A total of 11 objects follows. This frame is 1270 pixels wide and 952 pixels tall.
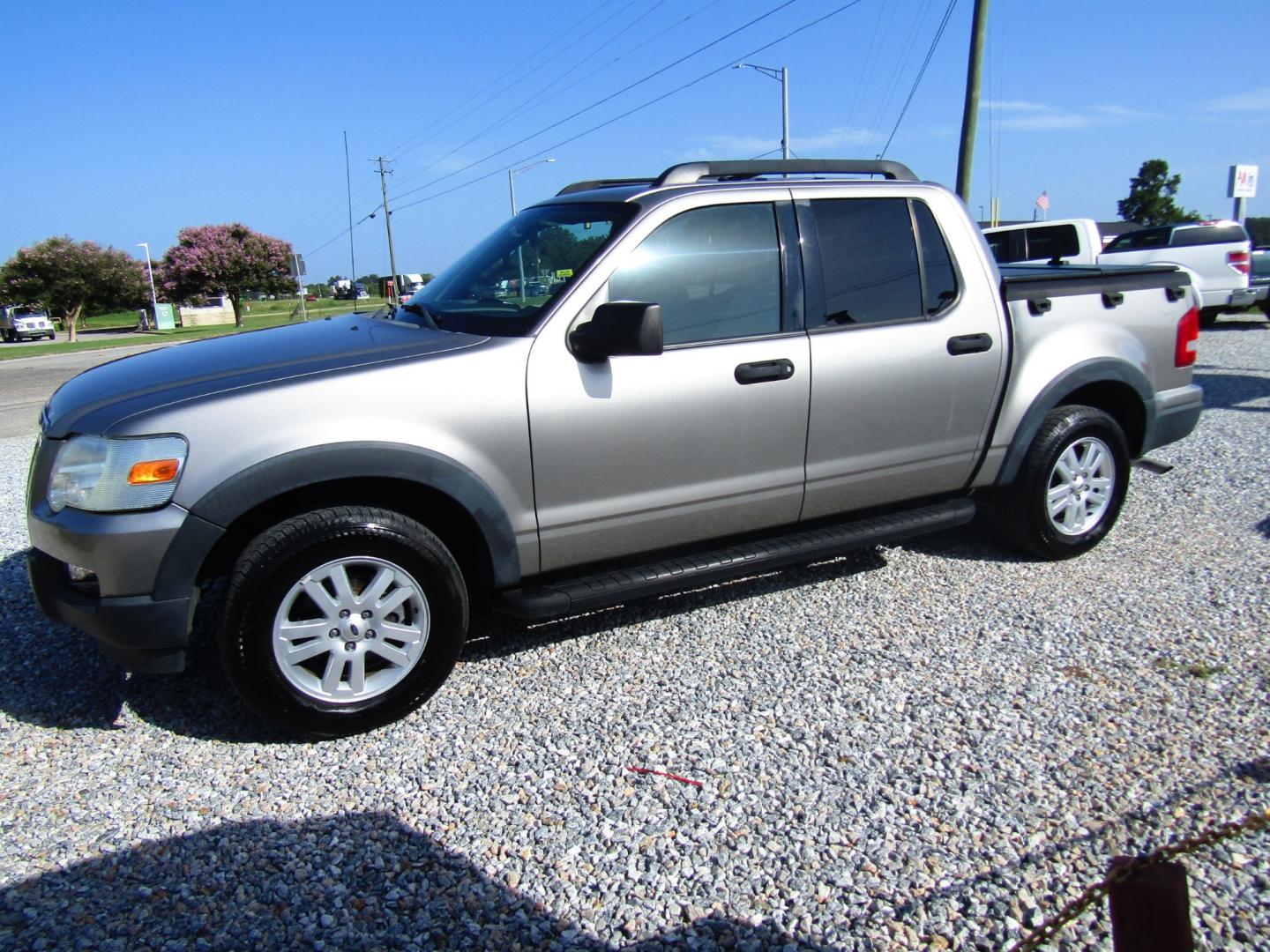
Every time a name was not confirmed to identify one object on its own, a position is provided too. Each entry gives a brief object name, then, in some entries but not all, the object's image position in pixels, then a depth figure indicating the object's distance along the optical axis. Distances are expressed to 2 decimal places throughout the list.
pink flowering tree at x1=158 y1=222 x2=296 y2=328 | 50.25
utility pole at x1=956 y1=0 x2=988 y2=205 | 15.10
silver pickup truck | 3.02
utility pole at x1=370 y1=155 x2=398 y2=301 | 53.28
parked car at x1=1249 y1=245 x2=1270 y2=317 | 15.58
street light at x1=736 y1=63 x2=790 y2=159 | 27.90
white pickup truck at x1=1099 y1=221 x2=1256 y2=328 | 15.20
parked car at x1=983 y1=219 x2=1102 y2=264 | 14.27
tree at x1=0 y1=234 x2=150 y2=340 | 42.41
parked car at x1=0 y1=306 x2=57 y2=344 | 42.69
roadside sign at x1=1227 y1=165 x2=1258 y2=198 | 22.27
